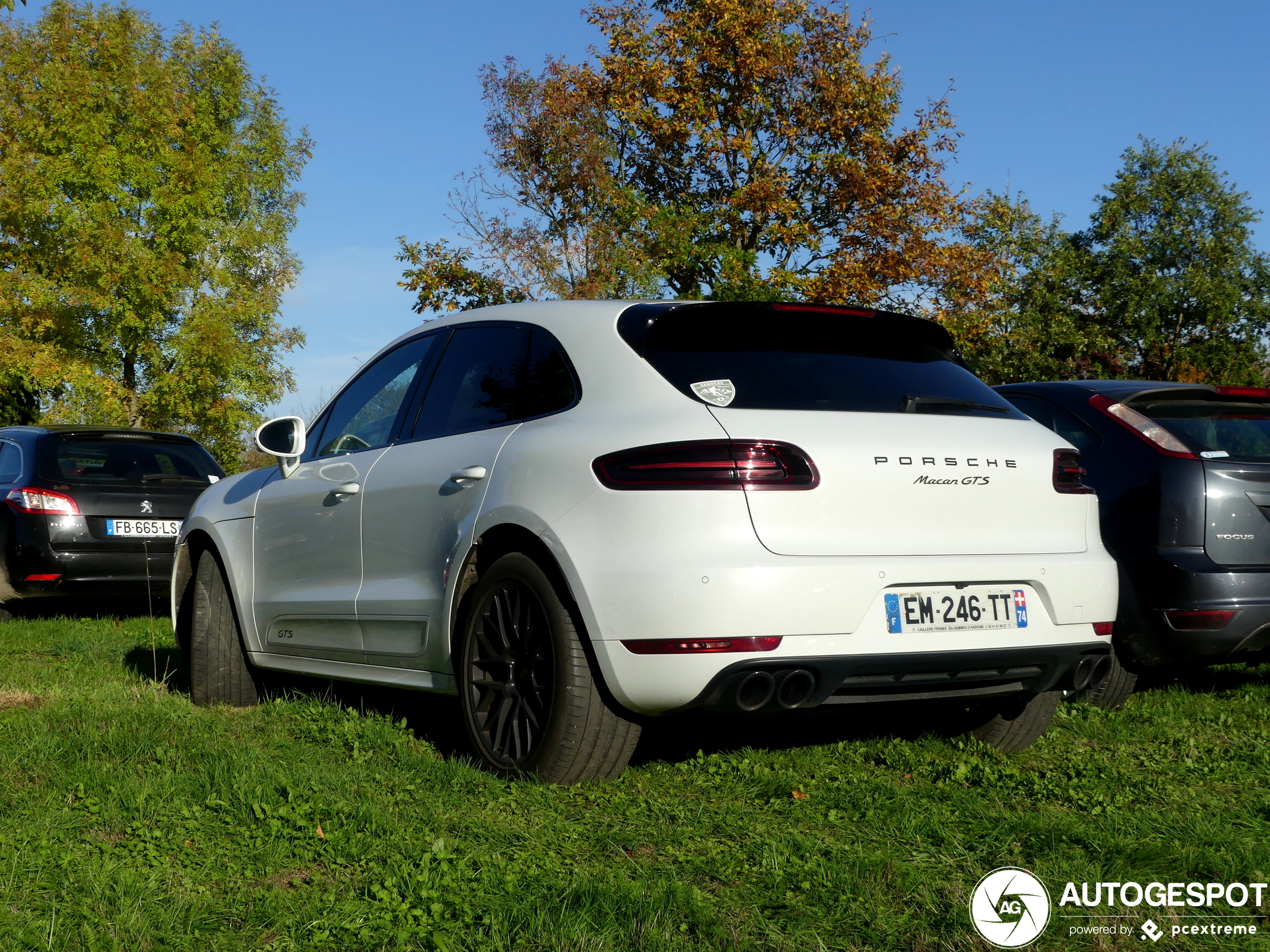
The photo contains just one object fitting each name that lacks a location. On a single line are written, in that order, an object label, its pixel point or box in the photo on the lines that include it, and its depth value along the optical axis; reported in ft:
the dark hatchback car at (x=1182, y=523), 17.48
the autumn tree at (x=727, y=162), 74.95
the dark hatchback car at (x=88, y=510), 32.50
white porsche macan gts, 11.93
